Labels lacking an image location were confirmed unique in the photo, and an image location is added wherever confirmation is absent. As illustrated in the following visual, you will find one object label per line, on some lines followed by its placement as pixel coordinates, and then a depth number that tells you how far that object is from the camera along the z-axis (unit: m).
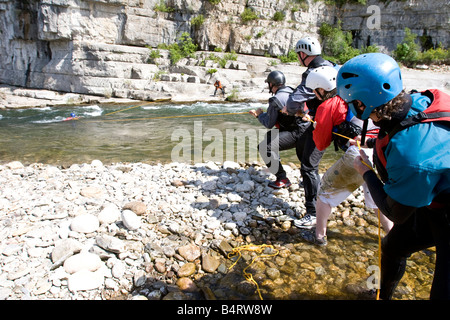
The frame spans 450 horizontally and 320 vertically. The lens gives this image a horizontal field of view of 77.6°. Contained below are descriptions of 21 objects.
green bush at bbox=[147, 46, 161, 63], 26.09
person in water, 14.40
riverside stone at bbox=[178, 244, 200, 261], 3.15
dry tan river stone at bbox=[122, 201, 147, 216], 3.86
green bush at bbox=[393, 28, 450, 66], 30.88
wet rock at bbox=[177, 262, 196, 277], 2.92
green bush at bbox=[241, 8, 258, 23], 31.05
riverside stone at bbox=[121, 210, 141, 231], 3.48
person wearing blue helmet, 1.56
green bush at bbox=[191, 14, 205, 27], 29.67
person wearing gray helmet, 4.39
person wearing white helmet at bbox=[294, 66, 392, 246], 2.94
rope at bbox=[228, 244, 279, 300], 3.07
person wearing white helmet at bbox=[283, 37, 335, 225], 3.81
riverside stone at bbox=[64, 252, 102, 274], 2.78
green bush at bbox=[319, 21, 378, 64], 32.47
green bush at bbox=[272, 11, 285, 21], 31.78
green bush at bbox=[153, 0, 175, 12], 28.12
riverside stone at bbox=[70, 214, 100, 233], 3.38
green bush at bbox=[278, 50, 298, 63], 29.86
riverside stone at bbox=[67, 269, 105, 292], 2.60
